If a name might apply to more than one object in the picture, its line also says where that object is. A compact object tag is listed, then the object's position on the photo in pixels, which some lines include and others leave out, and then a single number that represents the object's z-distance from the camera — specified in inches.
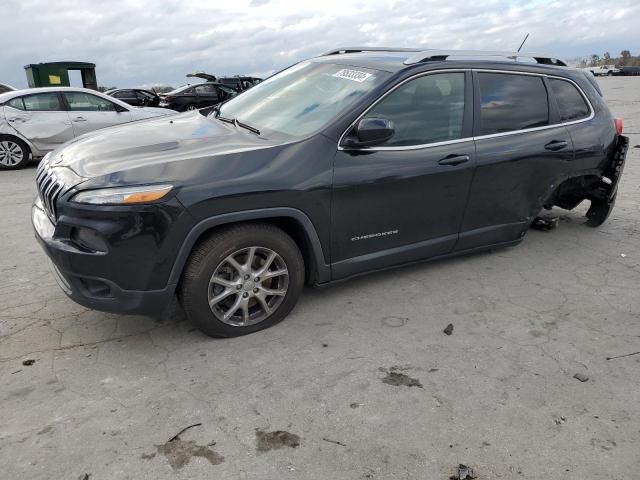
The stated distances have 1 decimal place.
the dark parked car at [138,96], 737.0
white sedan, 361.1
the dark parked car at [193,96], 738.2
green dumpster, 725.9
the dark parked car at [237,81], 804.0
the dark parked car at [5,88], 600.7
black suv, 115.3
